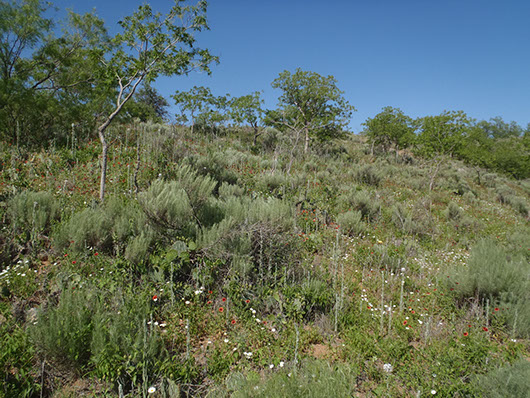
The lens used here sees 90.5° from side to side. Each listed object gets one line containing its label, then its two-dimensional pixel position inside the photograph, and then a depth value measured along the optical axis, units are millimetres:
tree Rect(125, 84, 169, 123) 28998
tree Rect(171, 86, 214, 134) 19016
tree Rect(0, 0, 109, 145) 7578
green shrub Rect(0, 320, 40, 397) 2062
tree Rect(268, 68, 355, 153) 21156
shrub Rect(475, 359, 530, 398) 1915
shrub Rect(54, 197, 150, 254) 3703
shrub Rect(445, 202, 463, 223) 9018
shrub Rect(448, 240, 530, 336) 3303
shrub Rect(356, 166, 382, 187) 12141
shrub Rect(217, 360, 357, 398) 1824
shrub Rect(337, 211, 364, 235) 6359
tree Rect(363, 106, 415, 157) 25188
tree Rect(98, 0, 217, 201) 5598
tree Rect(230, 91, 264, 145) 20438
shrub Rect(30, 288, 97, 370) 2195
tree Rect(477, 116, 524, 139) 62125
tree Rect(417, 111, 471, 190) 14891
